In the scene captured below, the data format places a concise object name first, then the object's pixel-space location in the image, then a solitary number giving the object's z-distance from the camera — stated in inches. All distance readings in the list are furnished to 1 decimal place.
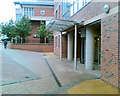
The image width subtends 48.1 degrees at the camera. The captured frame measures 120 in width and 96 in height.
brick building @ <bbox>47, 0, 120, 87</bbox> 206.8
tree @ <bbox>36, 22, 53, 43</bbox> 1054.4
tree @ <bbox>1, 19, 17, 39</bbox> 1050.3
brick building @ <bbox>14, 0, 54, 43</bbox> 1259.8
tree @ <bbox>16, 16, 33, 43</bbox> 945.3
